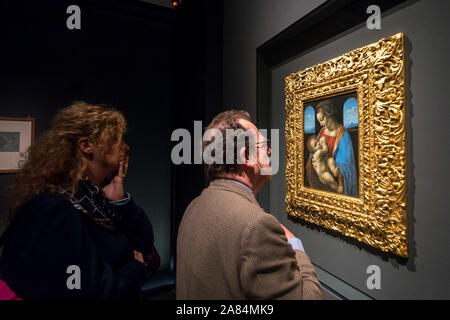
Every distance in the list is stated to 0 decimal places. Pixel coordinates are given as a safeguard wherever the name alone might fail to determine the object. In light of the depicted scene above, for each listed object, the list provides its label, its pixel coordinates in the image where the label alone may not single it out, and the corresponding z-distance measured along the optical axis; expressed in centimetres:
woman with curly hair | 77
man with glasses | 62
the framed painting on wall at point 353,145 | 81
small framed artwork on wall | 205
